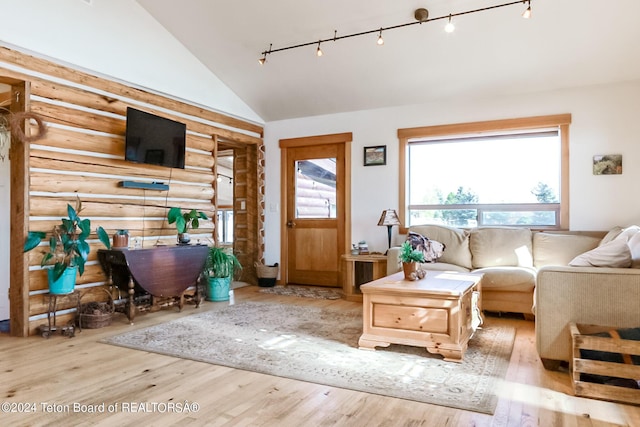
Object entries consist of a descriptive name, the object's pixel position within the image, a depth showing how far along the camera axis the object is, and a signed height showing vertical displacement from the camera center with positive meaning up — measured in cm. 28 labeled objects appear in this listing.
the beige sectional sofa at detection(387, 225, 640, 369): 230 -45
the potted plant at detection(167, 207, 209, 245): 433 -6
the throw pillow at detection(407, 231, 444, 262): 440 -34
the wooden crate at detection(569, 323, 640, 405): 204 -76
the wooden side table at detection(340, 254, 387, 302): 471 -65
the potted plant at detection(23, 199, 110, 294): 330 -31
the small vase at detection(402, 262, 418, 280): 312 -41
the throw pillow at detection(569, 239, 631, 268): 242 -25
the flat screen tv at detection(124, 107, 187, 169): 400 +75
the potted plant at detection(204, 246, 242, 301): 473 -66
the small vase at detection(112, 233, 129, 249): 375 -24
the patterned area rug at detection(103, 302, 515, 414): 222 -92
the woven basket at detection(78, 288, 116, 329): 354 -86
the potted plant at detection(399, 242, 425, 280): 311 -34
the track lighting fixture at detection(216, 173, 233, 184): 838 +74
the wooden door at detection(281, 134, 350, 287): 559 +3
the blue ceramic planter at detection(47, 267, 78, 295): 330 -54
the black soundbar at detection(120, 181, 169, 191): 412 +29
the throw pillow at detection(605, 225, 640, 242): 296 -14
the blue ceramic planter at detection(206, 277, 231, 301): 474 -83
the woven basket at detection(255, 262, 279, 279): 567 -77
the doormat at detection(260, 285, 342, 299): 502 -97
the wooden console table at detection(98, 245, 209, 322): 367 -54
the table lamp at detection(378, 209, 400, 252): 485 -6
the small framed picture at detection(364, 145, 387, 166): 526 +73
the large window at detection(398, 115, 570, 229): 453 +46
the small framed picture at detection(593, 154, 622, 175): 420 +49
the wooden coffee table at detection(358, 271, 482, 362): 266 -66
